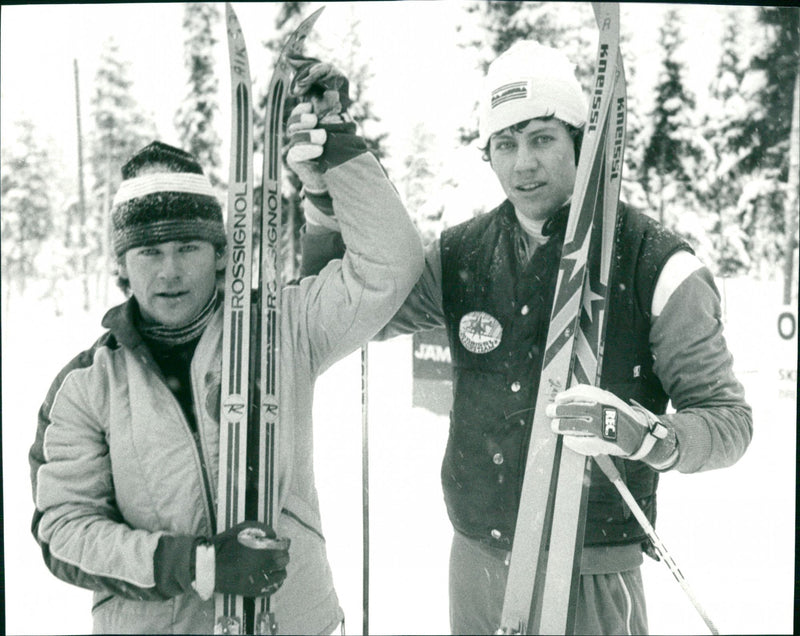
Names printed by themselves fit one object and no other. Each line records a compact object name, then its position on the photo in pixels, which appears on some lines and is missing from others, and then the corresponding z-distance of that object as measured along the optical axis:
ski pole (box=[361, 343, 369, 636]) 1.91
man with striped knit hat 1.37
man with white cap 1.47
